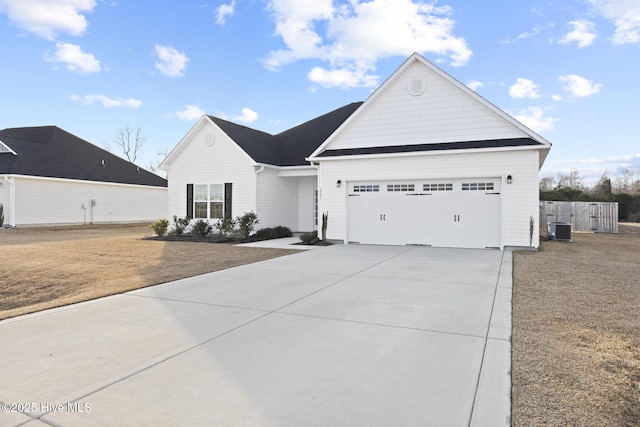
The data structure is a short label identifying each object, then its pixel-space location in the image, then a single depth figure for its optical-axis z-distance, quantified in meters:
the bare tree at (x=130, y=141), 48.88
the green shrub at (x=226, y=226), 16.47
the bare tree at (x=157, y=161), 52.62
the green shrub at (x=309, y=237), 14.55
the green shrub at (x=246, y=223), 16.09
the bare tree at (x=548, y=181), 49.66
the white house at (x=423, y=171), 12.41
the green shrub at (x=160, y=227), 17.77
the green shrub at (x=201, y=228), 17.09
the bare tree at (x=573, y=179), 45.91
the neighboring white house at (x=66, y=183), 22.42
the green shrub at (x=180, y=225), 17.61
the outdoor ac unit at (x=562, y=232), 15.54
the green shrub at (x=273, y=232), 16.64
